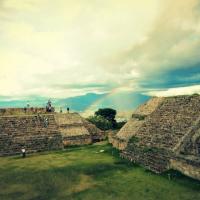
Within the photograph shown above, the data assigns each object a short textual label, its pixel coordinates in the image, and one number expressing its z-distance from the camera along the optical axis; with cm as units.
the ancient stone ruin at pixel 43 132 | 2835
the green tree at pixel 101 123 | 4104
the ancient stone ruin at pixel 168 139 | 1760
